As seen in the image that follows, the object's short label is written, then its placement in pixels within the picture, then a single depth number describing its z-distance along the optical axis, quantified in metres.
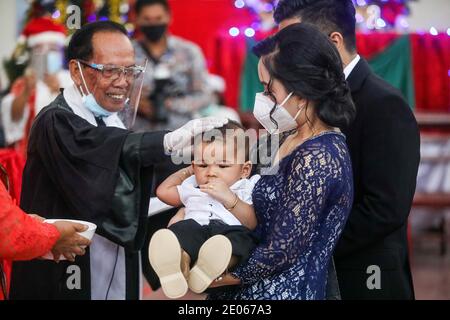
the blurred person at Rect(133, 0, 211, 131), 6.62
